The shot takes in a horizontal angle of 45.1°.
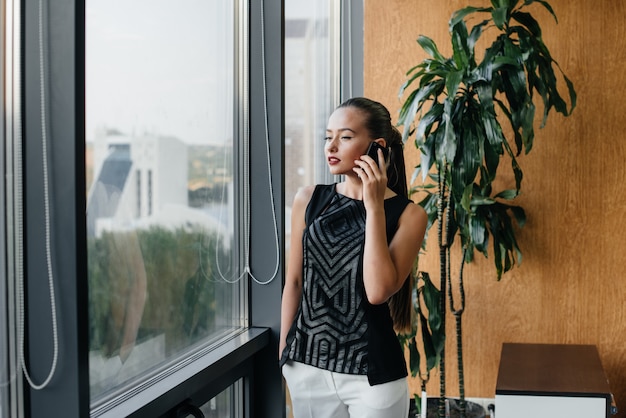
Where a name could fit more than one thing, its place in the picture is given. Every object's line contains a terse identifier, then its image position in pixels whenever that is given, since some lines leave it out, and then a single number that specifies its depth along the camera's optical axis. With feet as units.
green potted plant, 10.46
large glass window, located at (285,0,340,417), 10.71
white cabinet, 8.93
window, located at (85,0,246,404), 5.79
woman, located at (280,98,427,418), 5.66
